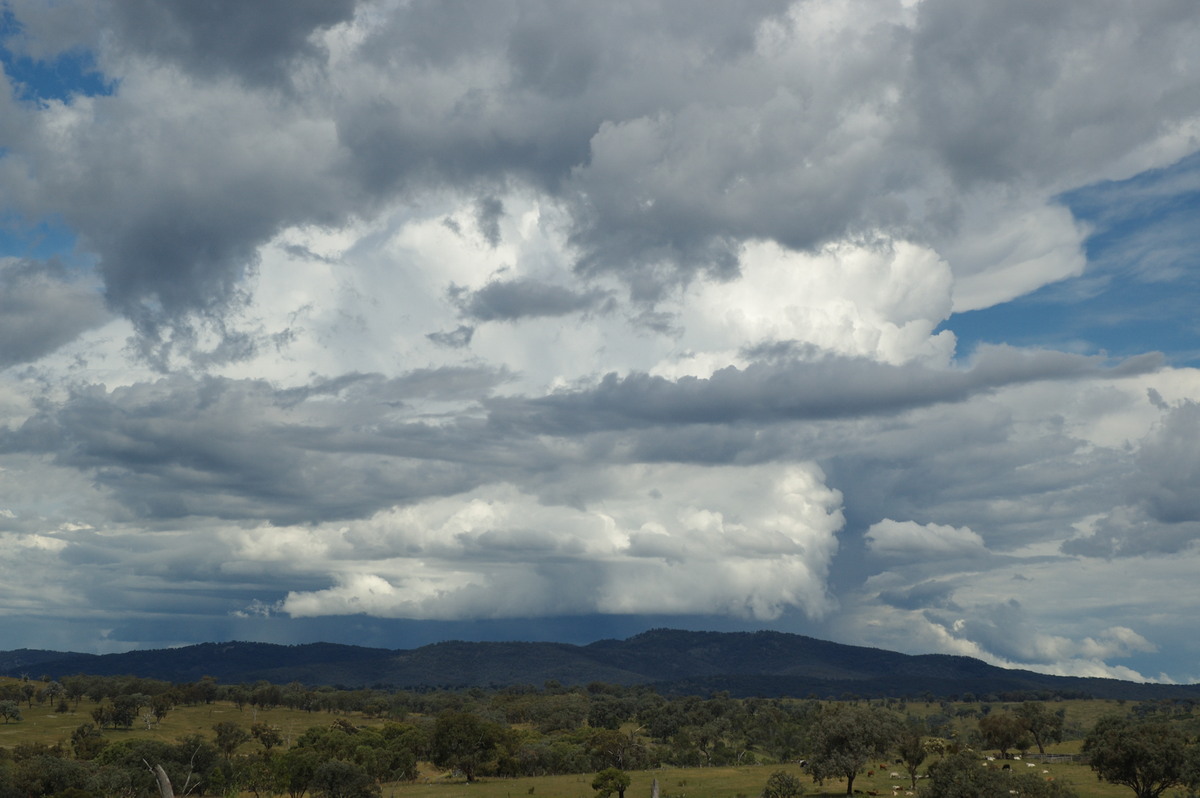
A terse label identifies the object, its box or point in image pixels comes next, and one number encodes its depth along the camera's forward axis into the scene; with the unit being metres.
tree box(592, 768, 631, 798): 111.38
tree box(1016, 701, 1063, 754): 163.00
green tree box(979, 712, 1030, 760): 155.62
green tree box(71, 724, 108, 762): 145.75
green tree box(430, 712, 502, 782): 151.00
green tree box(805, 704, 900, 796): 113.34
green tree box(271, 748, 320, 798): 118.25
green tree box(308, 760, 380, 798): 109.75
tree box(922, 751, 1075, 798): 79.56
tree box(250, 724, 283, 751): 186.38
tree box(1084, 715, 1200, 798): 98.94
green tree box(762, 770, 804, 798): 103.56
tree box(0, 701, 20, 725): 195.25
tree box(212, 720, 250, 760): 170.00
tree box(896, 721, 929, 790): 119.06
